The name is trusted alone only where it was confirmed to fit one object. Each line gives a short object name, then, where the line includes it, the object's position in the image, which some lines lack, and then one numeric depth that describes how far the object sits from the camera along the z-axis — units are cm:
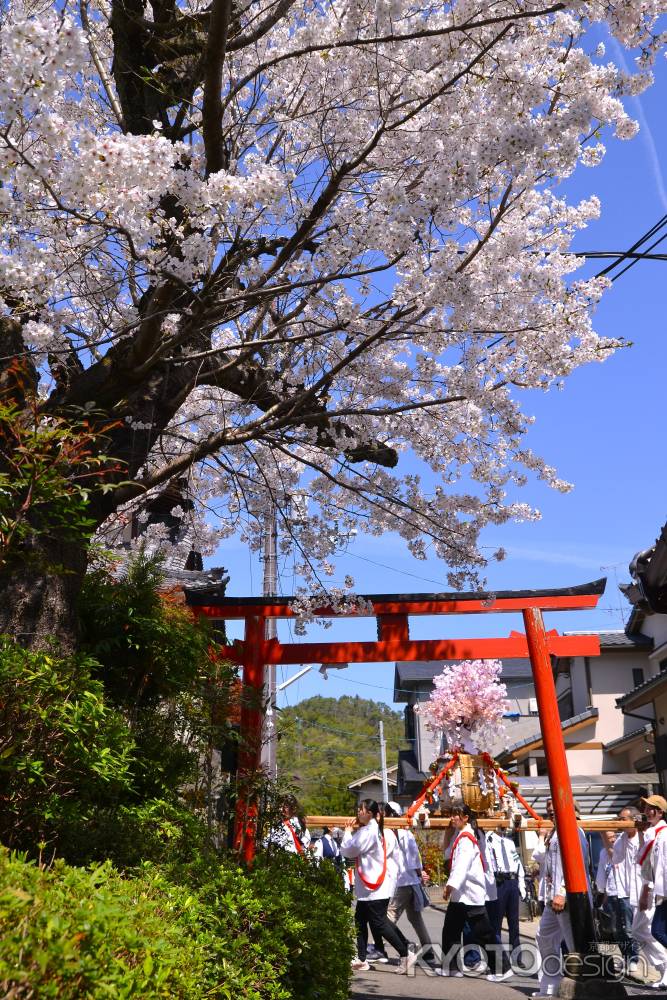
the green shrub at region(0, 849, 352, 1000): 213
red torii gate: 968
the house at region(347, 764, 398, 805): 4266
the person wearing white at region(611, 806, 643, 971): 915
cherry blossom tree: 452
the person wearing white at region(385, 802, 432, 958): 949
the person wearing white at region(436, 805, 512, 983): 775
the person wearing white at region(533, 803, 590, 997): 724
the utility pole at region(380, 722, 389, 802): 3680
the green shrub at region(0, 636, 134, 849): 371
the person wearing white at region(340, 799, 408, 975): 838
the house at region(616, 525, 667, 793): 602
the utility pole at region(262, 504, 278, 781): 1074
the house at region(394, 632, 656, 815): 2027
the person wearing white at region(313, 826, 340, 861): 1673
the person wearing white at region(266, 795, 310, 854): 667
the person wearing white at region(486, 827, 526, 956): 1020
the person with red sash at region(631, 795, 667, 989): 772
